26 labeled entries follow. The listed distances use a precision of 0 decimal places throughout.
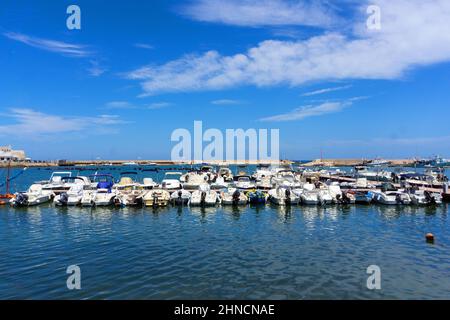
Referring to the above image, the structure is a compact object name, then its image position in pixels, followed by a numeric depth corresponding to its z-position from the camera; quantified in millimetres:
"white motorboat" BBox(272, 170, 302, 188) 49194
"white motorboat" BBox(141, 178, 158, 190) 50031
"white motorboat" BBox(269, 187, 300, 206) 40062
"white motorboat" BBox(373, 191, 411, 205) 39156
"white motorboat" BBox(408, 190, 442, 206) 38781
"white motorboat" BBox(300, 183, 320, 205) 39500
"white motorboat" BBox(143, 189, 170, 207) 38938
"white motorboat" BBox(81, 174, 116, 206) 39062
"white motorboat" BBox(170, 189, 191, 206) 40384
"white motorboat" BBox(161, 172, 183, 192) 50122
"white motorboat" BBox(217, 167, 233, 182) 72875
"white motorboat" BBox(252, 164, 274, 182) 74312
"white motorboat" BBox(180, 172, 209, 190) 51844
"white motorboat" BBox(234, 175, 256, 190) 51456
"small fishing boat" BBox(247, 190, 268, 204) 40656
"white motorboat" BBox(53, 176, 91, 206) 39719
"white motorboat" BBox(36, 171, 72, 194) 48031
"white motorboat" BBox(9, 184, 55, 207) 39406
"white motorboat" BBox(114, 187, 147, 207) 39459
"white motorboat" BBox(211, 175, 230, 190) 50541
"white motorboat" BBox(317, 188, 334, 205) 39781
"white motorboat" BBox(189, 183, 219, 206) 39438
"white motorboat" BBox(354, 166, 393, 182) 70888
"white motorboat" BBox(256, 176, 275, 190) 52594
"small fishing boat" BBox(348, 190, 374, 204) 40688
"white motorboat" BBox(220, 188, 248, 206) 39969
